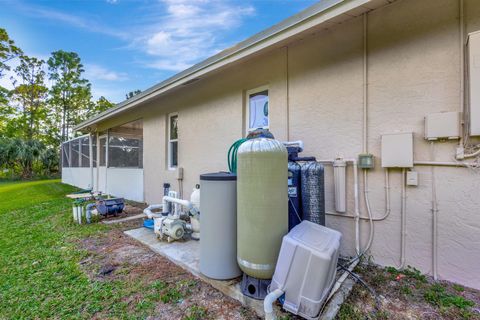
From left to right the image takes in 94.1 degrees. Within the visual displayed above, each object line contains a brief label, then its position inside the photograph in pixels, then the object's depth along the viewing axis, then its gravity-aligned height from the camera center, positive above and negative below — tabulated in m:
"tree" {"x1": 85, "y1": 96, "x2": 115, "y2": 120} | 23.11 +5.74
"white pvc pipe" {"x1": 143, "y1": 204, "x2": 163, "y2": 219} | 3.86 -0.95
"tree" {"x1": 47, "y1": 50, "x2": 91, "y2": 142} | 20.59 +6.55
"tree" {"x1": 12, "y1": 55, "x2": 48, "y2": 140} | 19.12 +5.68
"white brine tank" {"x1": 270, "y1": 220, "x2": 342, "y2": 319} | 1.59 -0.82
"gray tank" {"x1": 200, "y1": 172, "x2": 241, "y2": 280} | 2.23 -0.64
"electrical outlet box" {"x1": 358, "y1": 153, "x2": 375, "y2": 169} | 2.48 -0.01
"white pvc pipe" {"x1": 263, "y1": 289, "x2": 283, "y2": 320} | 1.58 -1.03
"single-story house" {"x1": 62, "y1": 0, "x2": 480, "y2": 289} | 2.04 +0.62
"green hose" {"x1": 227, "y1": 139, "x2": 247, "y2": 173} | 2.69 +0.01
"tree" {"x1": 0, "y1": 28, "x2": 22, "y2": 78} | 16.47 +8.60
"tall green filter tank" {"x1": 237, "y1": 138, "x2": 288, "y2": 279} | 1.88 -0.37
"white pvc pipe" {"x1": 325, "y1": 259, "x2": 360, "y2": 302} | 1.92 -1.15
